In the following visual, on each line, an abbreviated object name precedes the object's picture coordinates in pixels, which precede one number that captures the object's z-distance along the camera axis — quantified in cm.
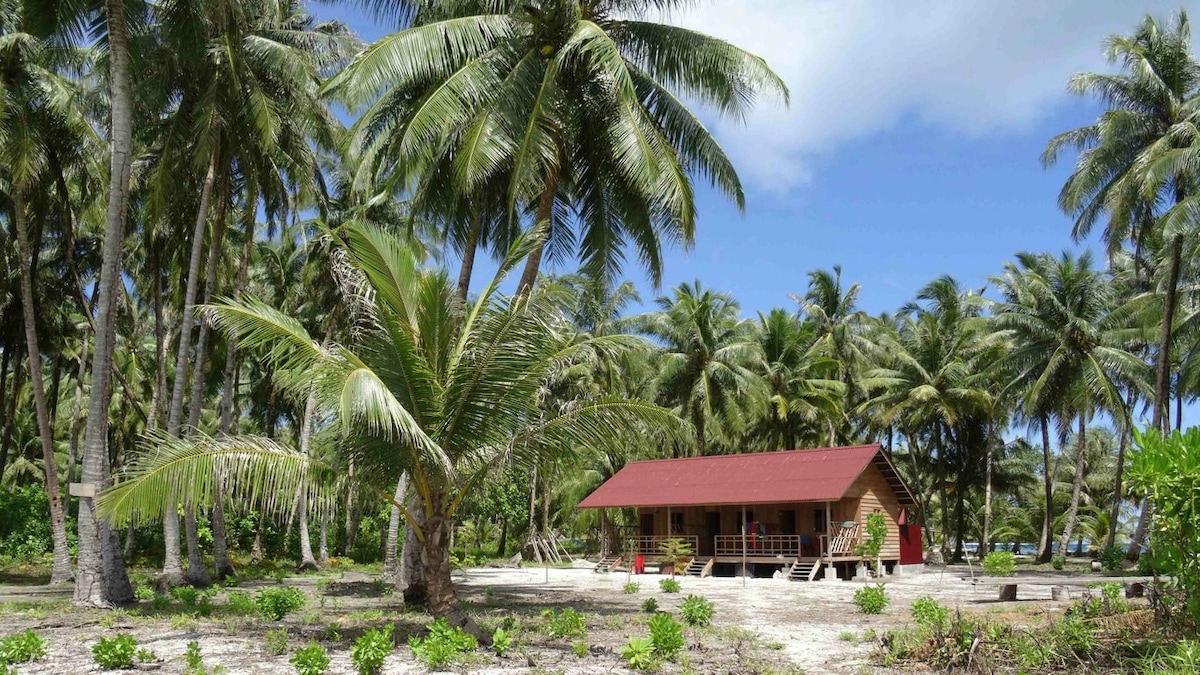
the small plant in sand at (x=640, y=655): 930
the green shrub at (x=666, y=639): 995
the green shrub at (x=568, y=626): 1182
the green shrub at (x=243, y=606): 1427
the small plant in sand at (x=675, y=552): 2966
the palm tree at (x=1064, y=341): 3142
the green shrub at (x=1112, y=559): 2603
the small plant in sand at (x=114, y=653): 905
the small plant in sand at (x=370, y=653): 880
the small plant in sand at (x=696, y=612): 1327
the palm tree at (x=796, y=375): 3853
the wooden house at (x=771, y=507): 2819
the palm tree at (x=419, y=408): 1034
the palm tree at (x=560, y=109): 1442
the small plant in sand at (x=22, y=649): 921
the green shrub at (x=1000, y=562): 2127
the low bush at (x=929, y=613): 1009
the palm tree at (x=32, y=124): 1706
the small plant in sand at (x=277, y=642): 1051
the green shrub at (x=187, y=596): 1535
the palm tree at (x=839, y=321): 4222
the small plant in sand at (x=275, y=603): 1343
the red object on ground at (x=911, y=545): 3222
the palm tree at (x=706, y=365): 3684
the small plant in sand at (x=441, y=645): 925
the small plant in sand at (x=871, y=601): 1555
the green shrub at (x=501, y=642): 1006
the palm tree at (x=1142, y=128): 2494
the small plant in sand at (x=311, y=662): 848
